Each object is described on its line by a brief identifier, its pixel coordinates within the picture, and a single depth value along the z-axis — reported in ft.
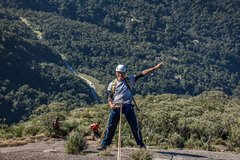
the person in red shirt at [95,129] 49.33
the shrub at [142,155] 32.14
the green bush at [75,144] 35.24
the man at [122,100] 34.73
